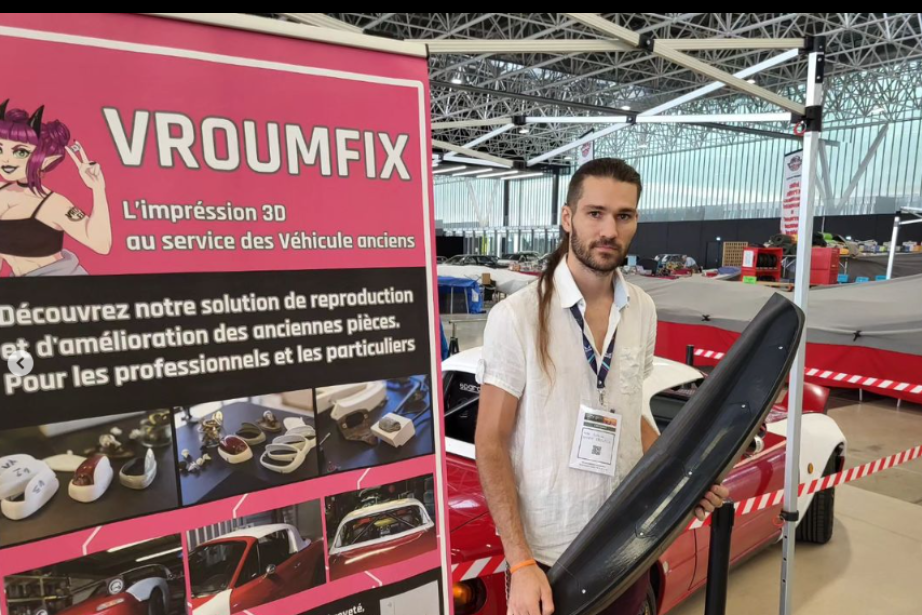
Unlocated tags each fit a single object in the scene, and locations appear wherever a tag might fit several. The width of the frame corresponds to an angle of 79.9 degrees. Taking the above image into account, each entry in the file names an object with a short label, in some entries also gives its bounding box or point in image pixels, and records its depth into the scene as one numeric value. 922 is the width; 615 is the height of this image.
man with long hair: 1.54
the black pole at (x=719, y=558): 1.49
